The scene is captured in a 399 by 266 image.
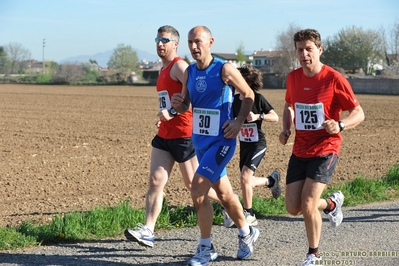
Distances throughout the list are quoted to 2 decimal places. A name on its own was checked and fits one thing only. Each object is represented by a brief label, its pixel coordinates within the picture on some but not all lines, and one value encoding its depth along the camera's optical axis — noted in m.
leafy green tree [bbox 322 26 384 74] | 86.69
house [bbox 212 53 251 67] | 149.23
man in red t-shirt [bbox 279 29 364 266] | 5.68
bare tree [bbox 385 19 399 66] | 80.62
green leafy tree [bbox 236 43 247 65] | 141.71
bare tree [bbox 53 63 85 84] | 88.12
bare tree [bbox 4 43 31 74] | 143.07
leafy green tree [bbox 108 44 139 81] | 121.44
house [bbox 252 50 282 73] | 124.25
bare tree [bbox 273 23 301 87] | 85.31
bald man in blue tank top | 5.73
